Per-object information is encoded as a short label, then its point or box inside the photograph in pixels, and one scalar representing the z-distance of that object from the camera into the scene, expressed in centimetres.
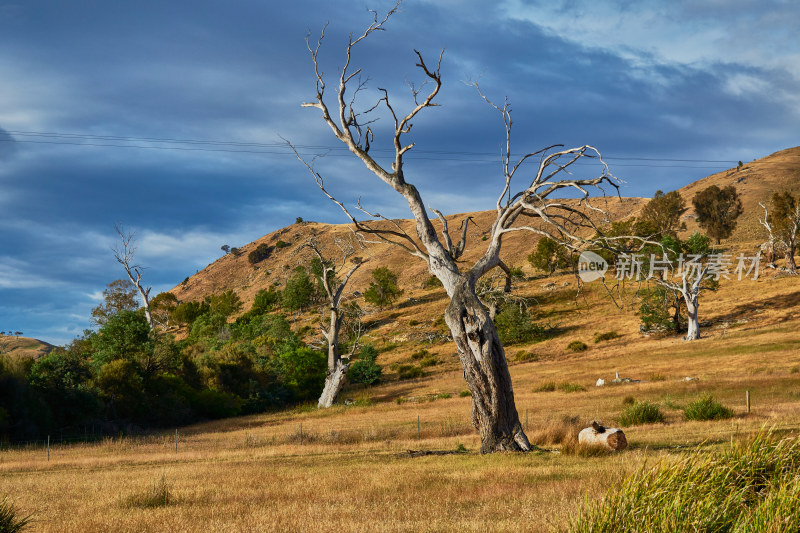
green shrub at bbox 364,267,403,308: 9831
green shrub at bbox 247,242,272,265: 18500
